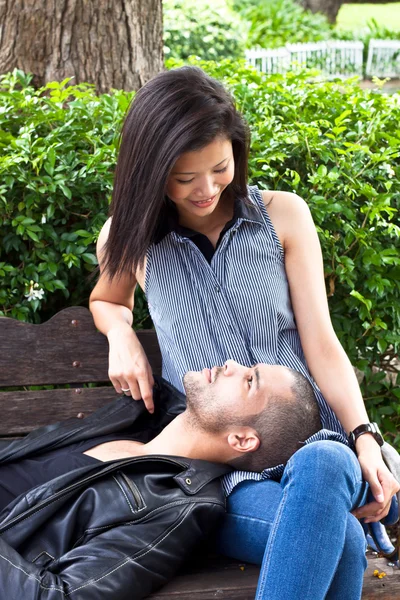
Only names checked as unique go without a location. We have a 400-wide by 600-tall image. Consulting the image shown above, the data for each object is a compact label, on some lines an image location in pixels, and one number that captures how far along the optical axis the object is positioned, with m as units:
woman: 2.68
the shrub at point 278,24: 14.53
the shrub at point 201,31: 12.18
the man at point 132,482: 2.36
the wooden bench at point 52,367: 3.18
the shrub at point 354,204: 3.41
